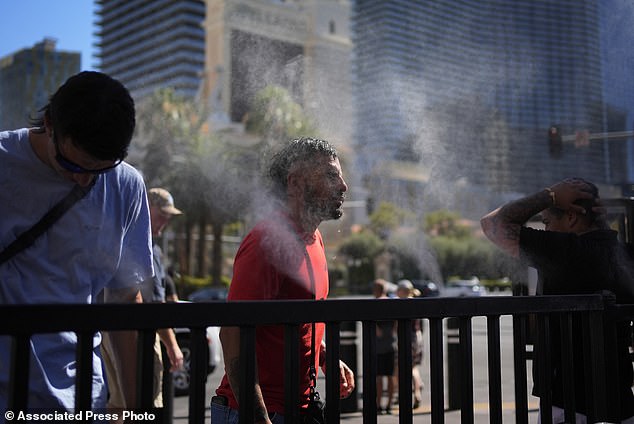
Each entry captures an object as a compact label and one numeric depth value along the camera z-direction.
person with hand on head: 2.83
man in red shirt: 2.29
